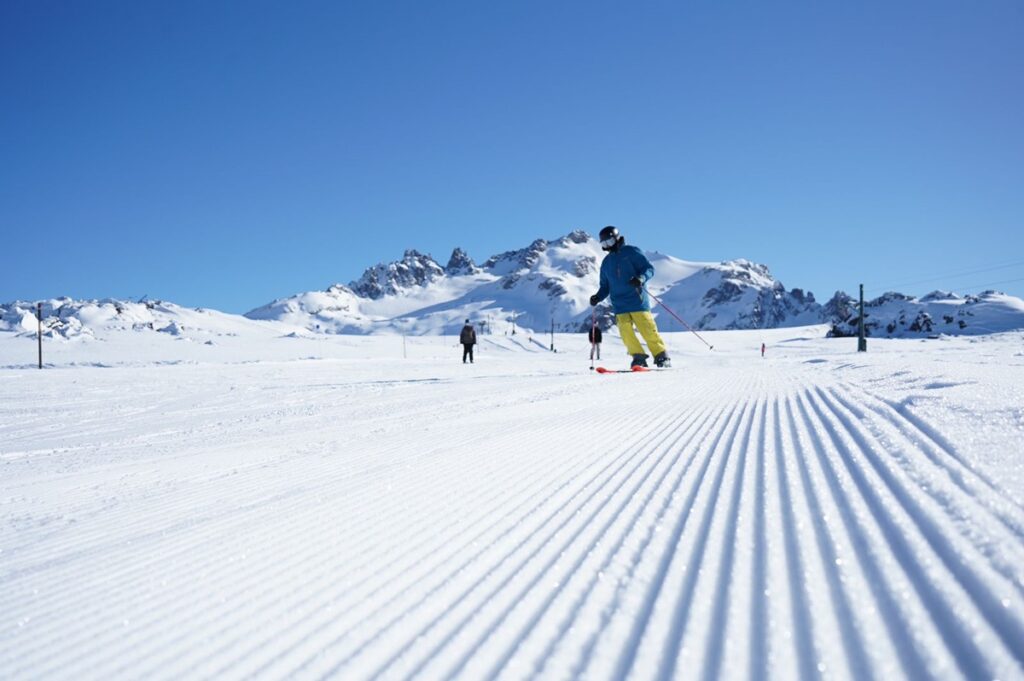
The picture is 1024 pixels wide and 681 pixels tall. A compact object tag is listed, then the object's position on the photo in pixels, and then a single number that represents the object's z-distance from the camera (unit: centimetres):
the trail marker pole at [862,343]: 1956
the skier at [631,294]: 889
